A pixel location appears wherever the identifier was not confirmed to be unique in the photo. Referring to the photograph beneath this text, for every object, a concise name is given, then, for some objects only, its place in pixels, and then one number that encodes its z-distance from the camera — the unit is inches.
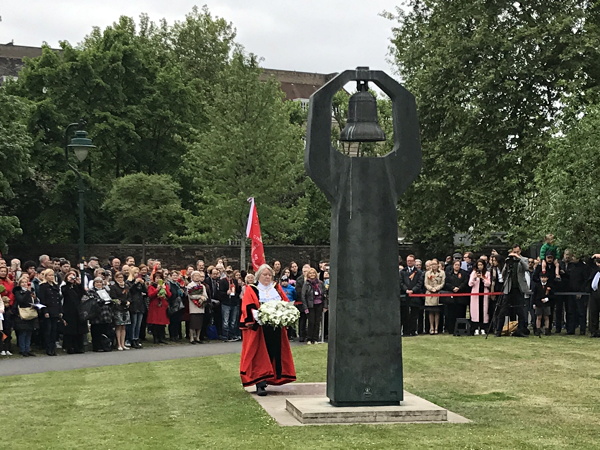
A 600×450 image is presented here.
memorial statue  513.0
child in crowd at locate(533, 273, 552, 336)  1042.1
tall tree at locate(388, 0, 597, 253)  1535.4
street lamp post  1088.2
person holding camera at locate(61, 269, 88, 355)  904.9
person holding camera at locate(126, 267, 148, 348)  959.6
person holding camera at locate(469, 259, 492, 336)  1038.4
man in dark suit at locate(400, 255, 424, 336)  1050.7
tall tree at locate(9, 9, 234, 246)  2048.5
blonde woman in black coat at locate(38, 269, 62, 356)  892.0
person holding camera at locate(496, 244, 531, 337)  1008.2
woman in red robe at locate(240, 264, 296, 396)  609.3
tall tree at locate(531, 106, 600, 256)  1116.5
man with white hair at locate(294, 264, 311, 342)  1011.9
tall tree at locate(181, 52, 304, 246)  1973.4
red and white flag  850.8
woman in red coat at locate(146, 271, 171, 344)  989.2
